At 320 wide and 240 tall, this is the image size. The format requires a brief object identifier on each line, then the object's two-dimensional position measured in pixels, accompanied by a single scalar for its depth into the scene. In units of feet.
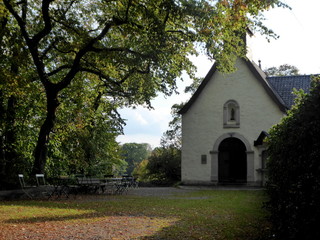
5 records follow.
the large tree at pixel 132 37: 44.93
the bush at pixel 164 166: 102.94
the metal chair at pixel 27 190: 49.37
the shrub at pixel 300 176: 15.03
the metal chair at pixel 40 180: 59.98
